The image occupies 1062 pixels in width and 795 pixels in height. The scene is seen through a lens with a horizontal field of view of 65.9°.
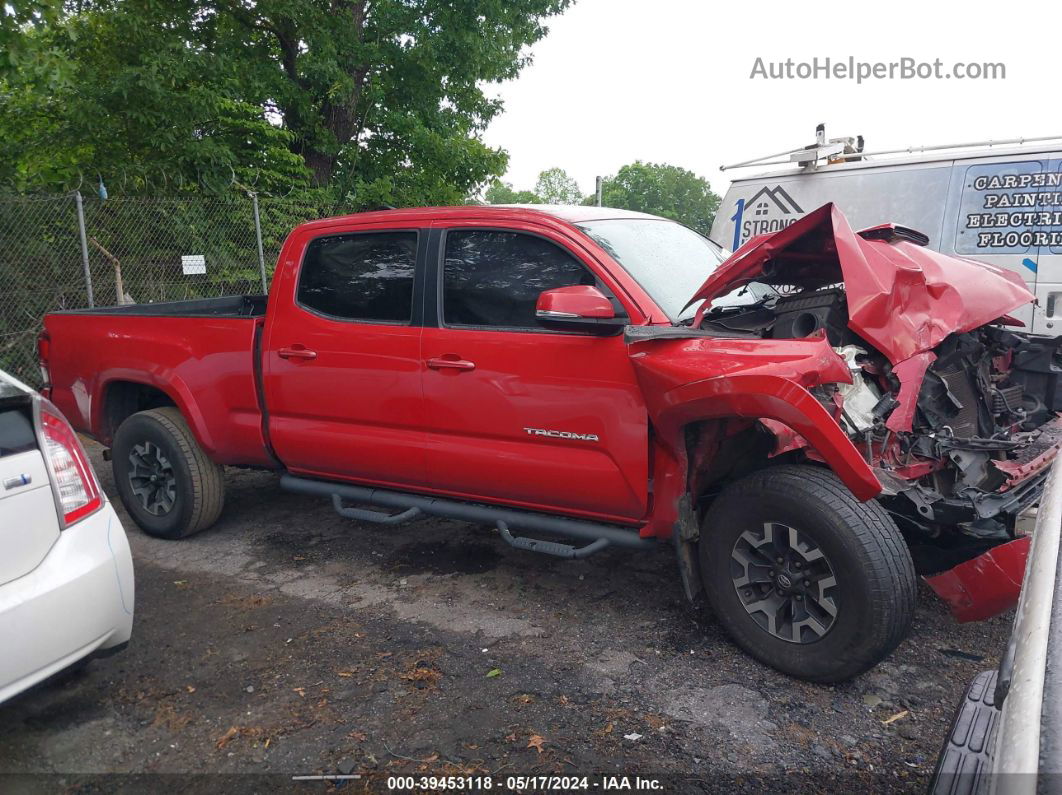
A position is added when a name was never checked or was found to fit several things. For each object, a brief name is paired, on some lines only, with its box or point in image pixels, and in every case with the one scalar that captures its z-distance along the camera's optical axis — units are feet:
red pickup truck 10.30
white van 20.04
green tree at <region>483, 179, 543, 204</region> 278.67
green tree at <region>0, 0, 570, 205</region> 36.58
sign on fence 34.09
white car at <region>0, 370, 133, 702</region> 8.83
